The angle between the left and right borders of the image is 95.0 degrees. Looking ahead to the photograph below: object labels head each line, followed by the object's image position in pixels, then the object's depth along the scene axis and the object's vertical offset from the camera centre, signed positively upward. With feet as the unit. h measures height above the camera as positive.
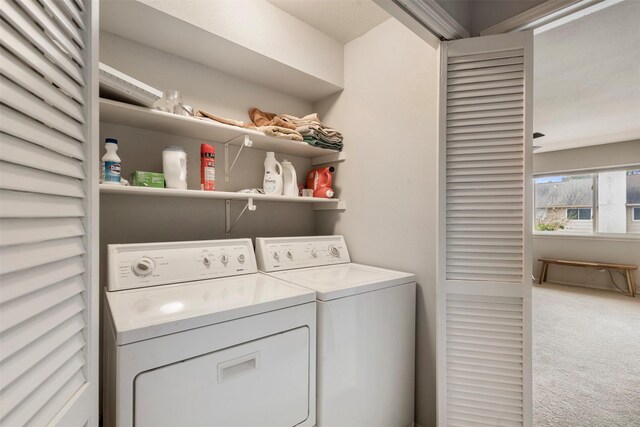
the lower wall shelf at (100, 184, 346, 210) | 4.47 +0.30
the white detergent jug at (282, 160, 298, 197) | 6.81 +0.74
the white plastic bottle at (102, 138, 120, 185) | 4.50 +0.73
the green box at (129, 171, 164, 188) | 4.88 +0.53
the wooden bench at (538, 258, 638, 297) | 15.39 -3.07
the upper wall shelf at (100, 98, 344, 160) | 4.64 +1.55
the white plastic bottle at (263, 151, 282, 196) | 6.46 +0.75
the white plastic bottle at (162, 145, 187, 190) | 5.16 +0.78
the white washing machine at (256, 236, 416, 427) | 4.39 -2.06
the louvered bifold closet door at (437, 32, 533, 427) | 4.40 -0.33
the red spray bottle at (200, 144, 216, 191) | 5.56 +0.83
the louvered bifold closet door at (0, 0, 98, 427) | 1.64 -0.02
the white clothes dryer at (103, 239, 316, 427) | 2.99 -1.57
